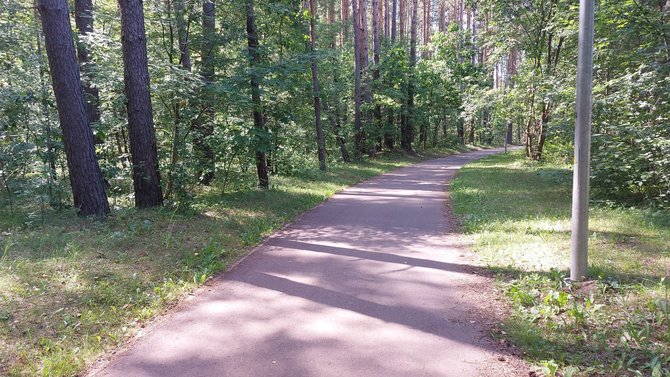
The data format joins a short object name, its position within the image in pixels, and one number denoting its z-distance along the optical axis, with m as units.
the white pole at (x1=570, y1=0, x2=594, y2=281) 4.87
